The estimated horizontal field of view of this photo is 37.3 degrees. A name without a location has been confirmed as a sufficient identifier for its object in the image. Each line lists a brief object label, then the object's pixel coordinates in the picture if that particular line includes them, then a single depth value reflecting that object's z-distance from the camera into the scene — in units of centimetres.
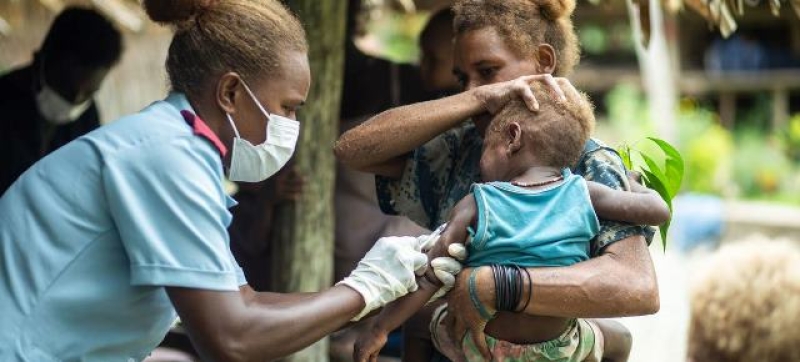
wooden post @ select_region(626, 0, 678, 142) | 1182
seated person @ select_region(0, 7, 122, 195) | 530
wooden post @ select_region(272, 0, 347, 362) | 446
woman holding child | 269
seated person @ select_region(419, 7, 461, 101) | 503
